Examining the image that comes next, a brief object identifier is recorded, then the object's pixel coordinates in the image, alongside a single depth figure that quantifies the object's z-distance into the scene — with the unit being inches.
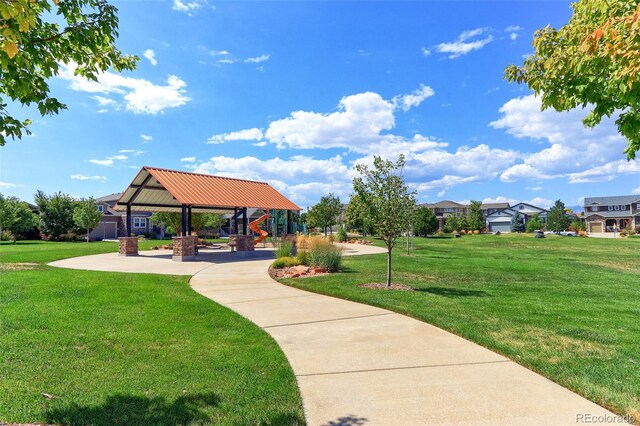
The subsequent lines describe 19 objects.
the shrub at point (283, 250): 679.7
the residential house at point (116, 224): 1968.5
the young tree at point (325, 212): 1684.3
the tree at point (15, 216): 1448.1
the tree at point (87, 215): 1542.8
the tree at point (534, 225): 2733.8
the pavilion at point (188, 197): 808.9
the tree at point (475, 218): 2662.4
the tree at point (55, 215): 1672.0
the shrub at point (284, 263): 616.4
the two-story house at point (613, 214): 3065.9
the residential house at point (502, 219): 3361.2
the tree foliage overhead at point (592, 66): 129.8
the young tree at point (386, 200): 430.9
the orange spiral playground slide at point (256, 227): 1157.3
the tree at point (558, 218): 2593.5
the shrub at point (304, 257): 625.4
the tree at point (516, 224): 3072.8
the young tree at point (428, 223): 1877.5
